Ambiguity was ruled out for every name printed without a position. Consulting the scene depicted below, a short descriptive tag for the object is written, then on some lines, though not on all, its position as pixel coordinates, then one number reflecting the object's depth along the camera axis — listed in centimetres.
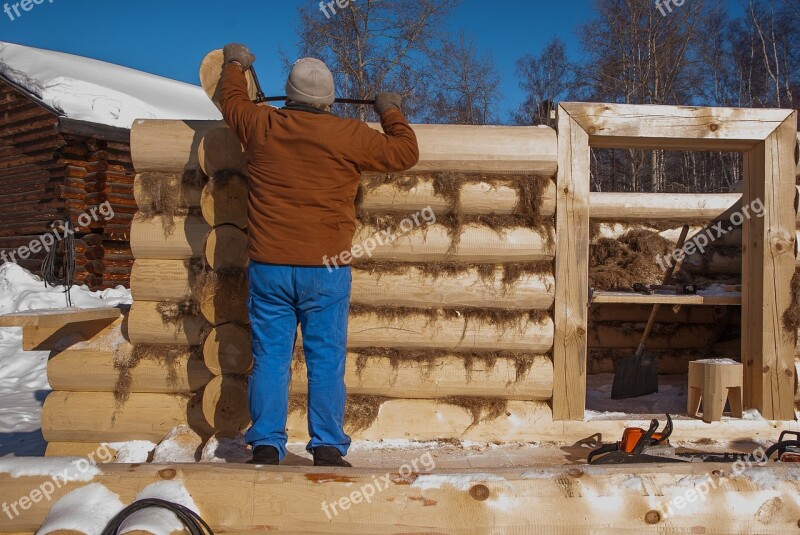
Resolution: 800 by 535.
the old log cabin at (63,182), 1255
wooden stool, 423
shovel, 611
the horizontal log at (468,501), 248
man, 317
